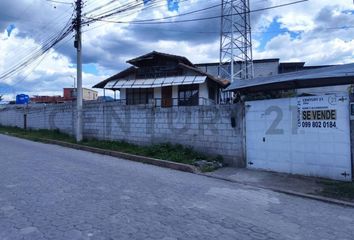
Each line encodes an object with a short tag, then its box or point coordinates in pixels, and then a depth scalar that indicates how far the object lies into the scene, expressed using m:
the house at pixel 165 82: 24.78
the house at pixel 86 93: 49.99
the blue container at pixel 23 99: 50.10
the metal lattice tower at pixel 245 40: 24.92
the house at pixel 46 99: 50.16
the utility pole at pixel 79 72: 18.23
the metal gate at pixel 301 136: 8.41
